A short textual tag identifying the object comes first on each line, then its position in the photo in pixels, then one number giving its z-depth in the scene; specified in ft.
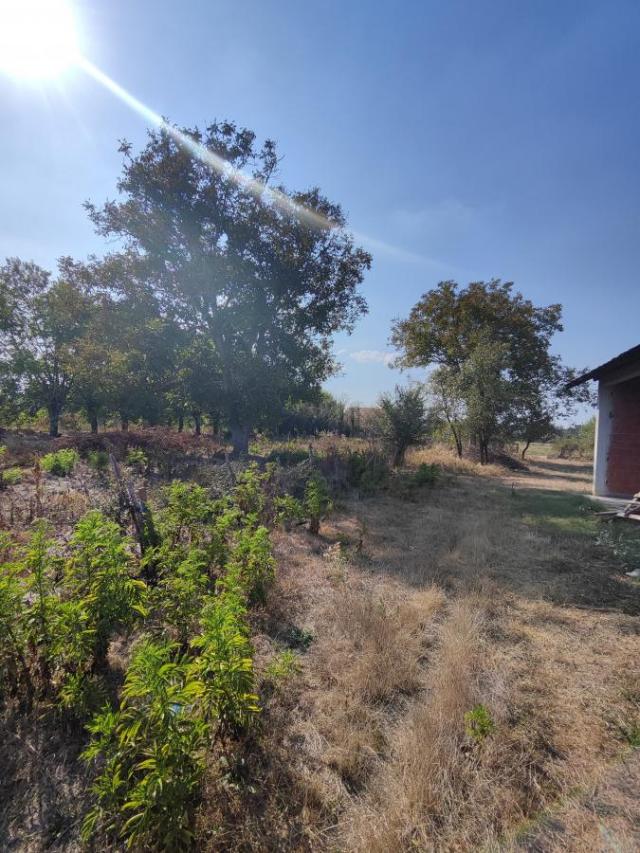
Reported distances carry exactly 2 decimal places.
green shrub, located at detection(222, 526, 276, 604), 11.79
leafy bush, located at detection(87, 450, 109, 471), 28.37
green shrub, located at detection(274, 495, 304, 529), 19.66
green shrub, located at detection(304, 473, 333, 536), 19.92
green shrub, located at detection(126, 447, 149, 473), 26.25
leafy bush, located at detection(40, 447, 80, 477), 27.22
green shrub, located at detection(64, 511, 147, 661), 7.57
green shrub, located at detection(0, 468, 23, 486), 22.04
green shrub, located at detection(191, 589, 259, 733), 6.08
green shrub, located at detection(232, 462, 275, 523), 19.33
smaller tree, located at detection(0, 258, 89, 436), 76.64
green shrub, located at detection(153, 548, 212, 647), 8.98
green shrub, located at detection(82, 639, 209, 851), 4.61
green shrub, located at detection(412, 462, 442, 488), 34.68
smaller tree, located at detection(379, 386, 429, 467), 43.37
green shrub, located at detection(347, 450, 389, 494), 32.27
